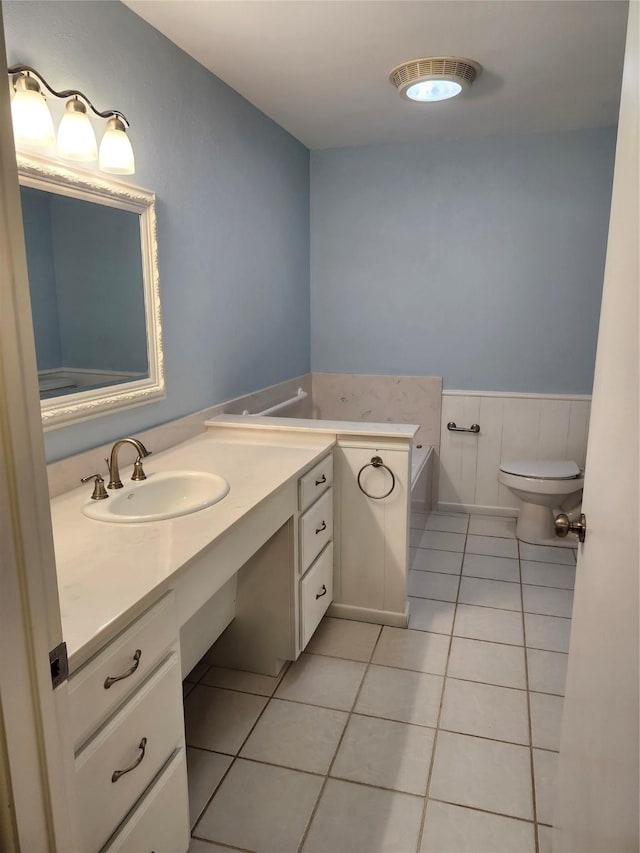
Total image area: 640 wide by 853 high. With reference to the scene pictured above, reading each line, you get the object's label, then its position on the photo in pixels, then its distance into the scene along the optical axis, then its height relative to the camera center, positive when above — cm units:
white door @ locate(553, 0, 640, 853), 77 -40
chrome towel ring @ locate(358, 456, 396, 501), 236 -57
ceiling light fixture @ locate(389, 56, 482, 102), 237 +97
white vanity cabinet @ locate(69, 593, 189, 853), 103 -78
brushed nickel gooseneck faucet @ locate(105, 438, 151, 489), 171 -42
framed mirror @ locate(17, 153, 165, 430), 171 +9
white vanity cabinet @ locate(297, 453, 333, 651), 213 -85
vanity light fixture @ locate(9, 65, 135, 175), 153 +52
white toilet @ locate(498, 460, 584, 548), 327 -95
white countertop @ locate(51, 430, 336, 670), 109 -52
